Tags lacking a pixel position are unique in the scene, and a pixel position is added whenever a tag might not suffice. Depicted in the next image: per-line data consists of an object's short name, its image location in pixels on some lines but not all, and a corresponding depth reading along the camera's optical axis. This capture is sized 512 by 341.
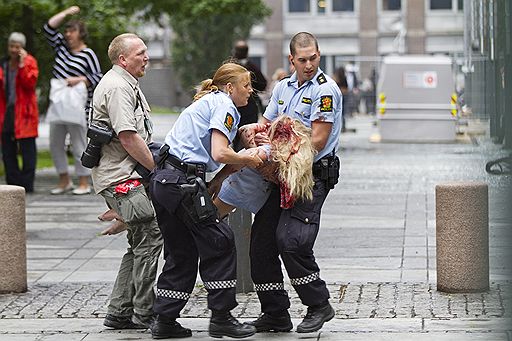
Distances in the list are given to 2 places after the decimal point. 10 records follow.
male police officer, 12.37
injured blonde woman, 12.11
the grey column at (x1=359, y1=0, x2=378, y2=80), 105.06
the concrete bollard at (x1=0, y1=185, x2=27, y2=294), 15.45
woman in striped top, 24.89
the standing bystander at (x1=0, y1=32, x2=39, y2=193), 26.22
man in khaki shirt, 12.77
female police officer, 12.03
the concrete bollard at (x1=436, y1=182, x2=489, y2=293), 14.51
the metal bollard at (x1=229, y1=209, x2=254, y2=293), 15.13
